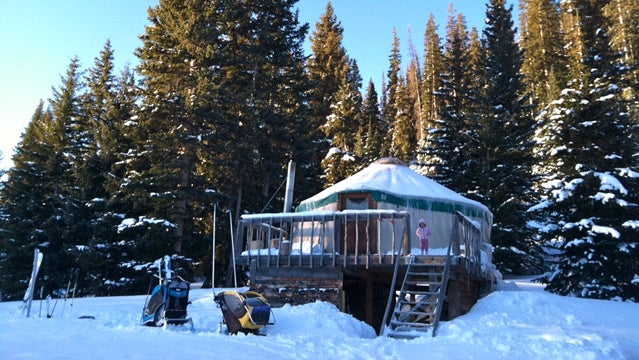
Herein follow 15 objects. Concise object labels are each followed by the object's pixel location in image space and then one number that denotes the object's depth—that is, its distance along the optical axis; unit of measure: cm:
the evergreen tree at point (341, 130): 2522
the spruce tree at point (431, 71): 4106
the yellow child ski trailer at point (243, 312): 788
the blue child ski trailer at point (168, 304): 825
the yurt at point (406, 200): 1366
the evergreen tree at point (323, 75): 2822
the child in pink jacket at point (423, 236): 1098
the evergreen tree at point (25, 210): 2117
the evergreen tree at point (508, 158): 1975
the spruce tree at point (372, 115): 3783
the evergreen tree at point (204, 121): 1802
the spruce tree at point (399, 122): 3546
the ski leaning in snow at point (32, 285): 1003
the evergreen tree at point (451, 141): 2241
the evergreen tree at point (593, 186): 1473
